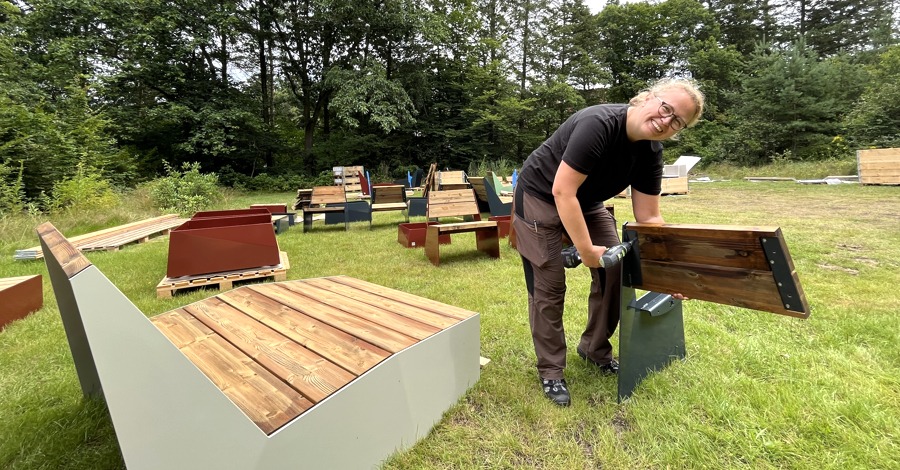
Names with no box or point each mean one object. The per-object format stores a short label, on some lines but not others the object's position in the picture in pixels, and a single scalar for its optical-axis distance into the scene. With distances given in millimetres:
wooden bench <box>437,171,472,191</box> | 9167
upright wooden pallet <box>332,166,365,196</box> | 13344
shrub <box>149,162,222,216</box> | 9961
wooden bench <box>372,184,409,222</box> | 8820
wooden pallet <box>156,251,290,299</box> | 3691
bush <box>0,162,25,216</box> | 7070
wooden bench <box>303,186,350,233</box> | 7680
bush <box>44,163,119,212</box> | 7952
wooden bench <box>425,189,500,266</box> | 4770
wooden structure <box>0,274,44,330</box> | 3023
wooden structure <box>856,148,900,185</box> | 11148
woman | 1607
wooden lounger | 923
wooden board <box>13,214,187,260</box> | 5348
